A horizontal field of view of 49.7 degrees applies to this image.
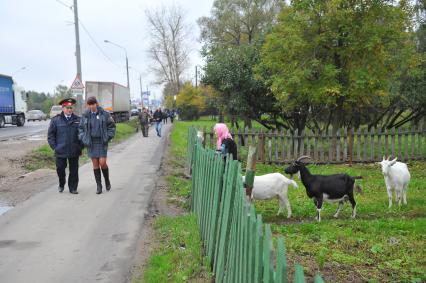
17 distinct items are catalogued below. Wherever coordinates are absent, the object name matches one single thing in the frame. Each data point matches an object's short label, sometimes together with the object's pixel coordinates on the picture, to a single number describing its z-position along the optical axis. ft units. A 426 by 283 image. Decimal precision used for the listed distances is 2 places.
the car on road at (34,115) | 189.67
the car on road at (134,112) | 243.48
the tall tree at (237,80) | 67.31
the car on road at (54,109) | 158.02
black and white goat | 25.05
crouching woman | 32.22
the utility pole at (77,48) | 76.84
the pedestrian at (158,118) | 87.81
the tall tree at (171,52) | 228.43
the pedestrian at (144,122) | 93.04
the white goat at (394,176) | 28.22
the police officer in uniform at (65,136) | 30.58
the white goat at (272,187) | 26.32
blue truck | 114.42
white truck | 128.88
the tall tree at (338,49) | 46.50
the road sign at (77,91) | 70.33
